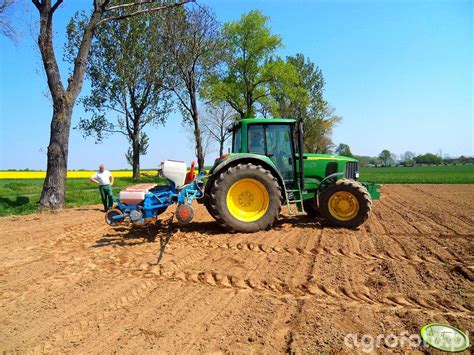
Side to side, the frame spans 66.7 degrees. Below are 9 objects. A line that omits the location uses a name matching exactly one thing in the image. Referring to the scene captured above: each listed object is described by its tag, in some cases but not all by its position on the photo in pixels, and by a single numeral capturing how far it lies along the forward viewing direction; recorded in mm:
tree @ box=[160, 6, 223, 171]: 22469
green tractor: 6777
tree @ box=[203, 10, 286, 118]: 28172
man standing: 10766
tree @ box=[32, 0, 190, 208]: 11266
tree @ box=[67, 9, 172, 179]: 25109
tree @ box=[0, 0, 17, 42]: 11695
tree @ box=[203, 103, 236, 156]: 37156
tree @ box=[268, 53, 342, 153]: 30791
